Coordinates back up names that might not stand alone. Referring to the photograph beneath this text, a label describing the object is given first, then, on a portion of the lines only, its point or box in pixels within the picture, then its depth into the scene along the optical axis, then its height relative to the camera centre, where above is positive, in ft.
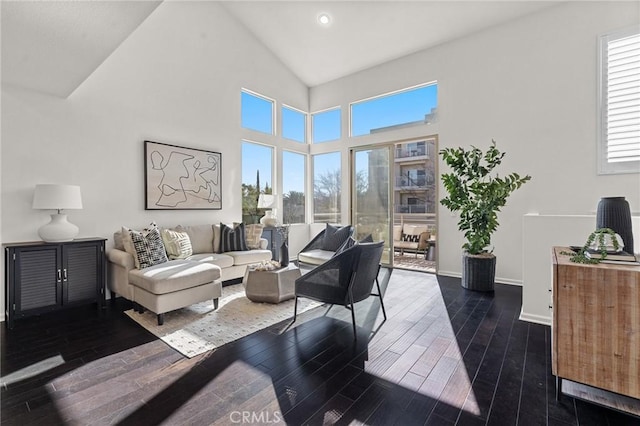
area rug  8.60 -3.74
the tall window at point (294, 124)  21.65 +6.49
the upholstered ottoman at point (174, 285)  9.78 -2.58
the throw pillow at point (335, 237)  16.17 -1.49
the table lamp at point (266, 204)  18.28 +0.39
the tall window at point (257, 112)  19.04 +6.56
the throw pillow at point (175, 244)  13.15 -1.50
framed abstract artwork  14.28 +1.72
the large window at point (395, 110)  17.70 +6.41
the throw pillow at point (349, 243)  12.02 -1.36
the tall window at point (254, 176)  19.01 +2.26
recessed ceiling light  16.26 +10.60
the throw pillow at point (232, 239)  15.48 -1.49
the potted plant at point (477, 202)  13.53 +0.35
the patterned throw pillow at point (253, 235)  16.35 -1.36
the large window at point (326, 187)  21.97 +1.75
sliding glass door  19.52 +1.10
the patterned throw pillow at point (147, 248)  11.05 -1.42
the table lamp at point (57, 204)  10.37 +0.25
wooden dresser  5.46 -2.24
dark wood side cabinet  9.75 -2.27
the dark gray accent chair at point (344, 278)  8.79 -2.09
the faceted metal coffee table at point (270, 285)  11.67 -2.96
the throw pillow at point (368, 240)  11.69 -1.18
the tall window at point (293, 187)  21.58 +1.76
